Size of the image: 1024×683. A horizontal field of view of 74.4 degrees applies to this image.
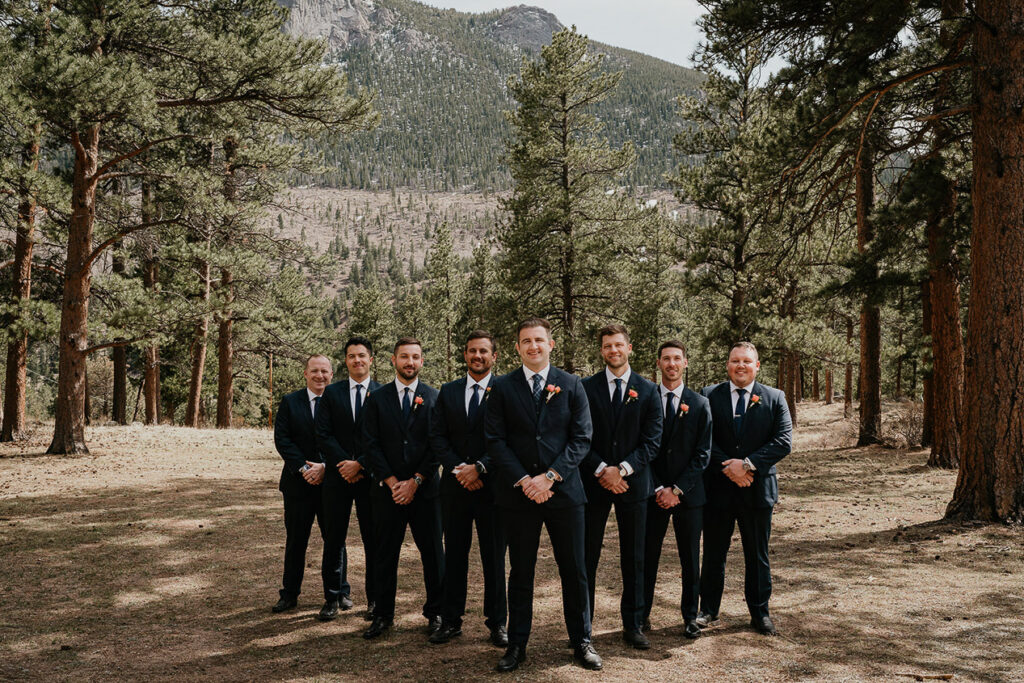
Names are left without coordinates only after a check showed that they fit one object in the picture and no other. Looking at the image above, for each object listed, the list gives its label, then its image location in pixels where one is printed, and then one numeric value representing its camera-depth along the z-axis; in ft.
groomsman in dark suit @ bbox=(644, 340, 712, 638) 16.55
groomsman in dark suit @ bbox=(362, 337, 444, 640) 17.06
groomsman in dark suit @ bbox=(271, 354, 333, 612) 18.97
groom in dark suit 14.66
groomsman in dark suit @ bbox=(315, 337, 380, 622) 18.26
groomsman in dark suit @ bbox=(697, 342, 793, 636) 16.81
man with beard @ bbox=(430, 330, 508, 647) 16.70
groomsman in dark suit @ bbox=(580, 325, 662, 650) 15.85
